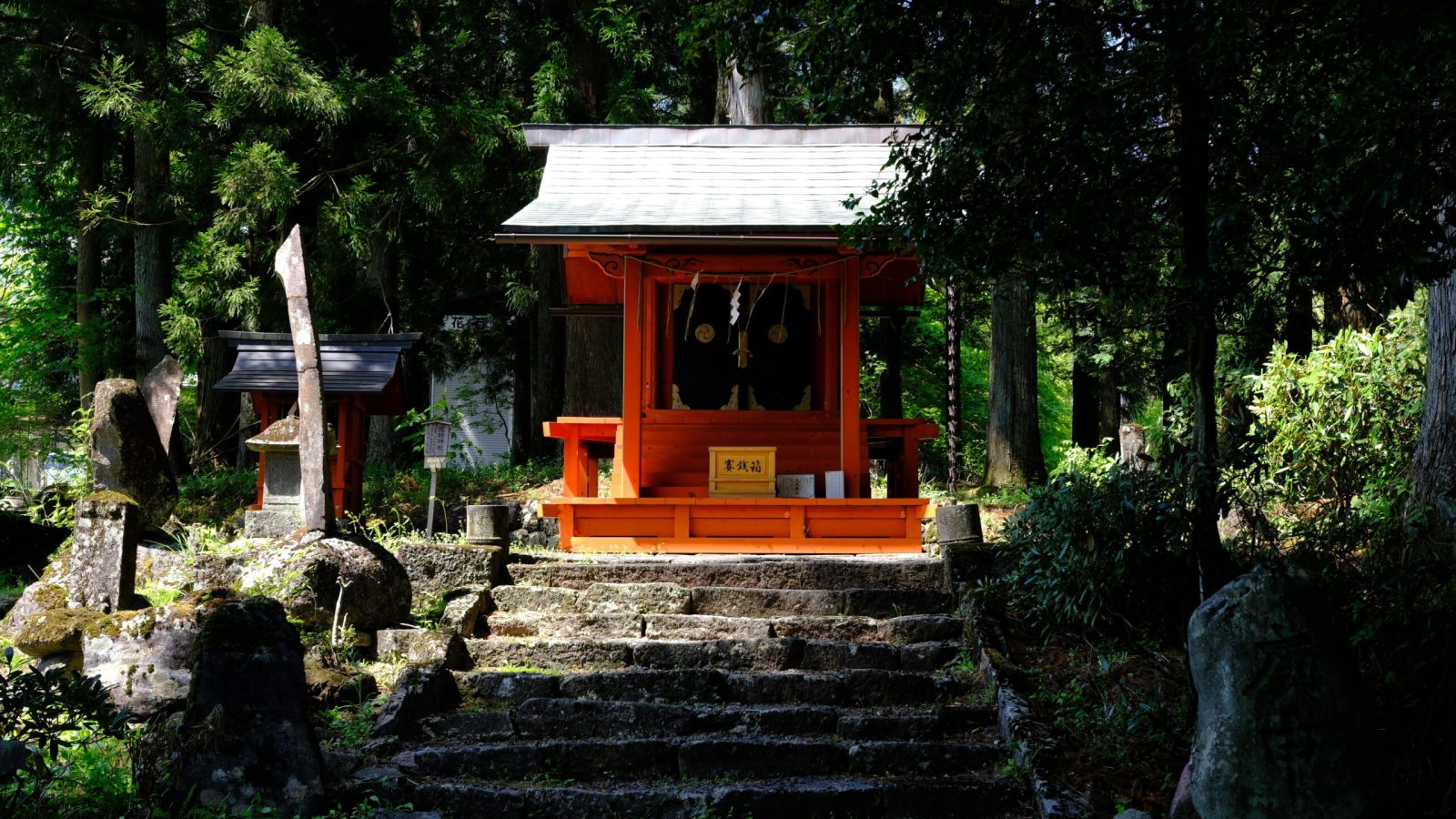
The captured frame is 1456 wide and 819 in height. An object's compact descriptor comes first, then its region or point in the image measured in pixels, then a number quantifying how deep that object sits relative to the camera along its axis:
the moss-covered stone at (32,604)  7.25
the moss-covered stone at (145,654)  6.82
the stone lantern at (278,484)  10.91
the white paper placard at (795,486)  11.64
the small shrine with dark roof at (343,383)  12.91
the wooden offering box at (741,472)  11.49
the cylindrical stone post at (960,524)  9.91
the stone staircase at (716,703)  6.03
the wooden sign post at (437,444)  10.95
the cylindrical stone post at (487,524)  9.66
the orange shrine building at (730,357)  11.15
